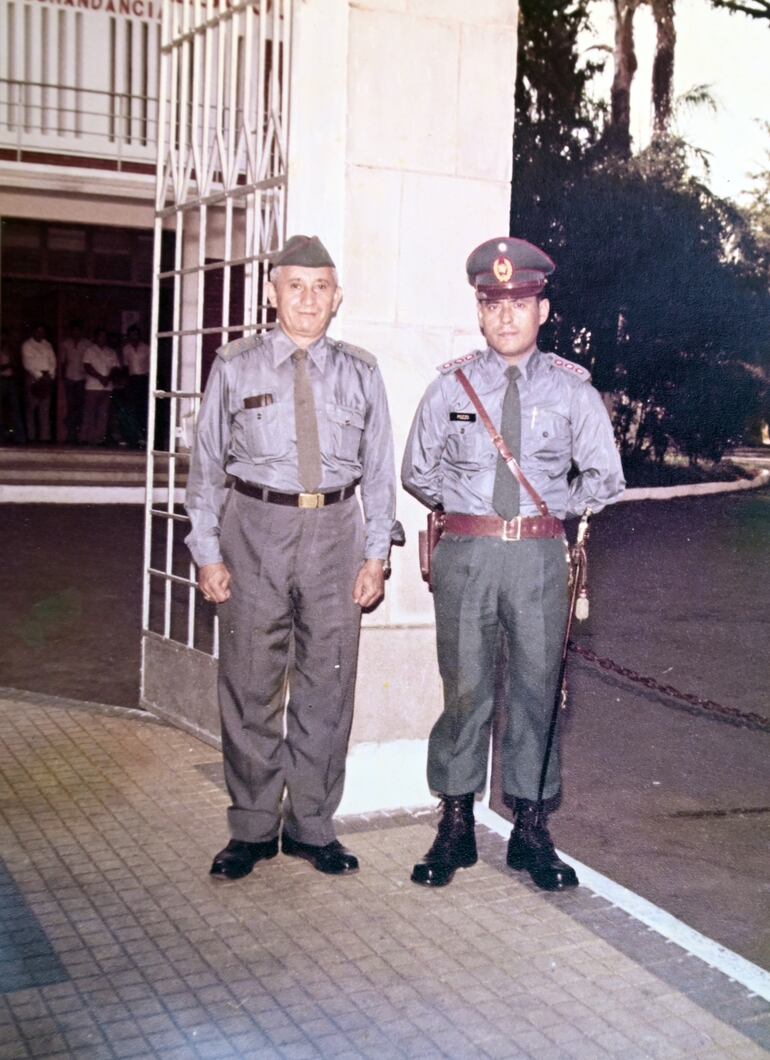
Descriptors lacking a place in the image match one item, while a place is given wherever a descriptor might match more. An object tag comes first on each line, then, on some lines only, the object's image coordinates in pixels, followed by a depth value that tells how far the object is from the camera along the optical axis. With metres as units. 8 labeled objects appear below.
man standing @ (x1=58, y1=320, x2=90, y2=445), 22.17
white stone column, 5.02
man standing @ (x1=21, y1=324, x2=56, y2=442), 22.06
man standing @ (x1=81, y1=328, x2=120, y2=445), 22.03
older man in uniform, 4.60
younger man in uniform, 4.61
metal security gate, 5.50
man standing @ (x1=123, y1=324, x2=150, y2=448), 22.80
